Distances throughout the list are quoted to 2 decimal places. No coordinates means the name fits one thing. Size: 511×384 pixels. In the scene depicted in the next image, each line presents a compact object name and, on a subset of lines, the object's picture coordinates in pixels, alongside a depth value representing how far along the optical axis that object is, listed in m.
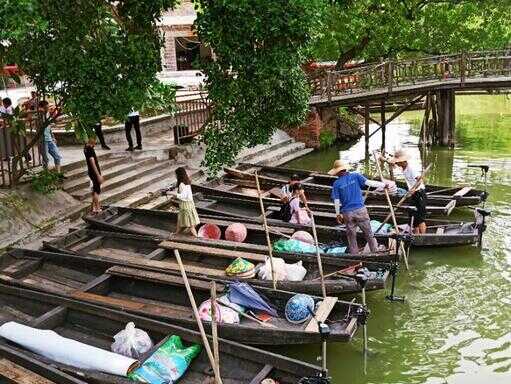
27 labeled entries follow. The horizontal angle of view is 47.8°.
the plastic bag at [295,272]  7.91
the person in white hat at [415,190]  9.69
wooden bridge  17.86
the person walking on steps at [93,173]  10.82
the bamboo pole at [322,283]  6.98
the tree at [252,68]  8.58
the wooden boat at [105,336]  5.51
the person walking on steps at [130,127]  15.17
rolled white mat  5.71
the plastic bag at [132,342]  6.05
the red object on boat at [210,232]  9.67
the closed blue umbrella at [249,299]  6.90
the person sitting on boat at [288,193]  10.16
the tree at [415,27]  18.84
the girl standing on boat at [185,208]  9.23
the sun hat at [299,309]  6.62
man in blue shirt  8.58
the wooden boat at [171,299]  6.37
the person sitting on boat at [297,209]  10.15
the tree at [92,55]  8.71
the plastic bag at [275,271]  7.77
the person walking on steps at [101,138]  15.23
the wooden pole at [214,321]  4.87
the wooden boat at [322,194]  10.88
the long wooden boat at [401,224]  9.53
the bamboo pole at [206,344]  4.66
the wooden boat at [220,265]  7.51
